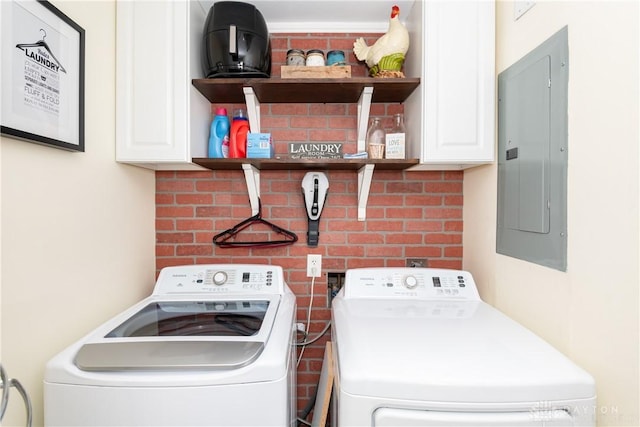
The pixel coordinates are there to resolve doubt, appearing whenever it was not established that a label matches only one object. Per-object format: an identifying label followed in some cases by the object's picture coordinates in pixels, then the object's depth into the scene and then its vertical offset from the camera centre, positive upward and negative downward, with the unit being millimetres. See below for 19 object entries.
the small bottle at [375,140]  1869 +356
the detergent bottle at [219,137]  1926 +368
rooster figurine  1780 +753
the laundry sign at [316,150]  1849 +289
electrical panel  1261 +206
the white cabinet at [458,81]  1656 +563
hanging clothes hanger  2094 -149
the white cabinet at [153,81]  1669 +560
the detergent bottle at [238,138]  1927 +361
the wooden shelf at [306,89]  1736 +584
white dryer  1008 -452
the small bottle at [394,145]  1823 +310
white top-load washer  1088 -496
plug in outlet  2131 -308
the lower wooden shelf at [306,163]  1757 +221
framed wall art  1094 +429
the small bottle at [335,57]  1902 +760
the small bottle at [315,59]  1856 +733
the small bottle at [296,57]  1885 +751
